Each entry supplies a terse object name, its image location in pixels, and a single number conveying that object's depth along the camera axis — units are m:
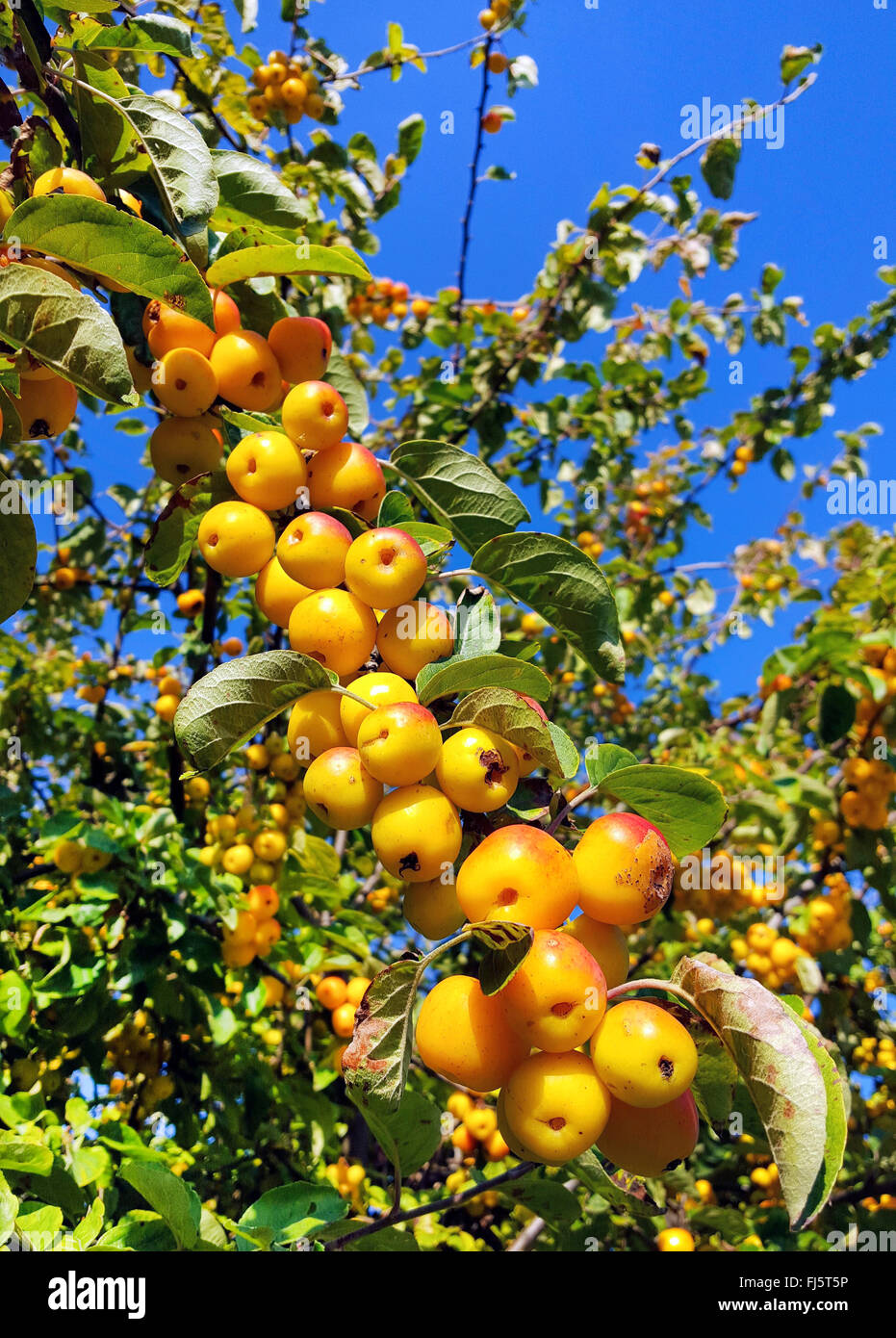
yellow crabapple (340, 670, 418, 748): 0.23
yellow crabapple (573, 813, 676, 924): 0.20
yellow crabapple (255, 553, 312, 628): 0.26
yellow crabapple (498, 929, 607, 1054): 0.19
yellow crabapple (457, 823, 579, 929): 0.20
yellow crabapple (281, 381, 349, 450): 0.26
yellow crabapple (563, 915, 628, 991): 0.21
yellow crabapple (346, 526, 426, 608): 0.23
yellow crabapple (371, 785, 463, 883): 0.21
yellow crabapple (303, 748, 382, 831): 0.22
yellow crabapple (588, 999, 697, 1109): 0.19
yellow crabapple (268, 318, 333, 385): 0.28
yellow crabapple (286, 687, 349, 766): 0.24
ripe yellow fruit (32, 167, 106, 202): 0.25
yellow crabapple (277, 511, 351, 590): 0.24
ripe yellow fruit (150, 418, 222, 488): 0.27
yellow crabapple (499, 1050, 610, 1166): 0.19
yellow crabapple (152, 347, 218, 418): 0.26
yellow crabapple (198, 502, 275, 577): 0.26
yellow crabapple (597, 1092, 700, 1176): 0.20
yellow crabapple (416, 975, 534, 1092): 0.20
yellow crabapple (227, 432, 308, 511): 0.26
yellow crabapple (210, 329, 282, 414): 0.27
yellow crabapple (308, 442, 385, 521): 0.27
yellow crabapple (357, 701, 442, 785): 0.21
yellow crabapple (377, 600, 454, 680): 0.24
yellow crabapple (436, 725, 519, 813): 0.21
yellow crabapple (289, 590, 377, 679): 0.24
